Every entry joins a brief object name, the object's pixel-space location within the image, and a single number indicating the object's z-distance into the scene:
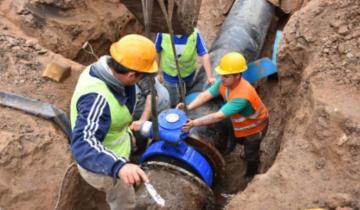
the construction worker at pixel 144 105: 4.98
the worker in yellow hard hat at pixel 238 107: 4.94
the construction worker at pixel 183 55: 5.95
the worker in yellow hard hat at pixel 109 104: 3.28
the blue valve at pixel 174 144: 4.46
